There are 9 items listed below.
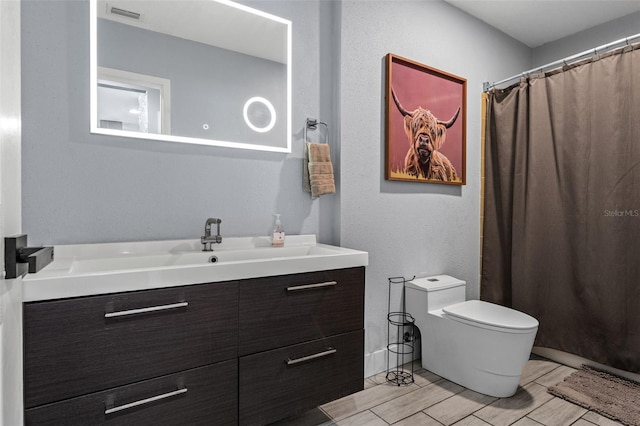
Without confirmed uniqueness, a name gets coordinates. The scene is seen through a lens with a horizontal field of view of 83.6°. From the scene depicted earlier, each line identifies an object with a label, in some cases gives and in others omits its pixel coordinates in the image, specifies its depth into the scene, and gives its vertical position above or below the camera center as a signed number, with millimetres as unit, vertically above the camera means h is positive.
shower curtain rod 2150 +1012
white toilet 1928 -718
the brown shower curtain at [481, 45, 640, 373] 2205 +35
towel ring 2074 +499
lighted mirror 1556 +663
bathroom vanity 1052 -446
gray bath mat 1832 -1029
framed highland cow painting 2312 +603
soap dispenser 1891 -140
